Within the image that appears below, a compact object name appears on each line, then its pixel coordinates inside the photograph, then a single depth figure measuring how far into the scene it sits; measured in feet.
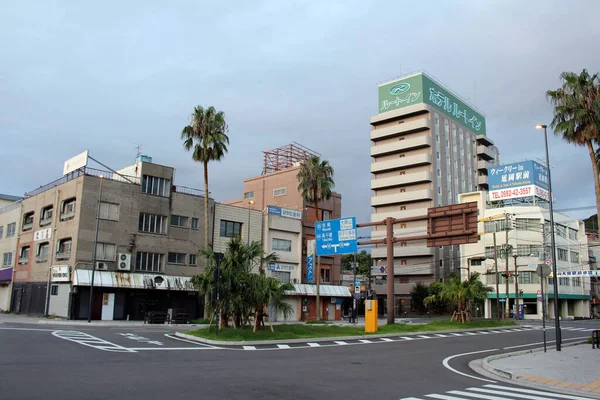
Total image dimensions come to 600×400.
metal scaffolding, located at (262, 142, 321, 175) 255.31
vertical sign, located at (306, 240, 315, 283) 184.48
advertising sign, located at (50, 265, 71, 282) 134.51
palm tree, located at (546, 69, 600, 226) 86.58
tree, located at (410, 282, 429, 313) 266.57
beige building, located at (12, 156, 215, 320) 137.28
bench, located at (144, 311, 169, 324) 130.00
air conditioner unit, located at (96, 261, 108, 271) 137.46
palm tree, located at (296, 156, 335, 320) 169.58
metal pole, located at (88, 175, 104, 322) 127.56
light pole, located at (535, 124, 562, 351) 70.54
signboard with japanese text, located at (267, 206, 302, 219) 181.04
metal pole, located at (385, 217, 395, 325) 114.42
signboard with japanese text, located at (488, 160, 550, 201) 241.76
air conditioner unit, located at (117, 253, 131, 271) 139.64
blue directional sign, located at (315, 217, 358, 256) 118.01
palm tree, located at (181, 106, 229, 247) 139.23
